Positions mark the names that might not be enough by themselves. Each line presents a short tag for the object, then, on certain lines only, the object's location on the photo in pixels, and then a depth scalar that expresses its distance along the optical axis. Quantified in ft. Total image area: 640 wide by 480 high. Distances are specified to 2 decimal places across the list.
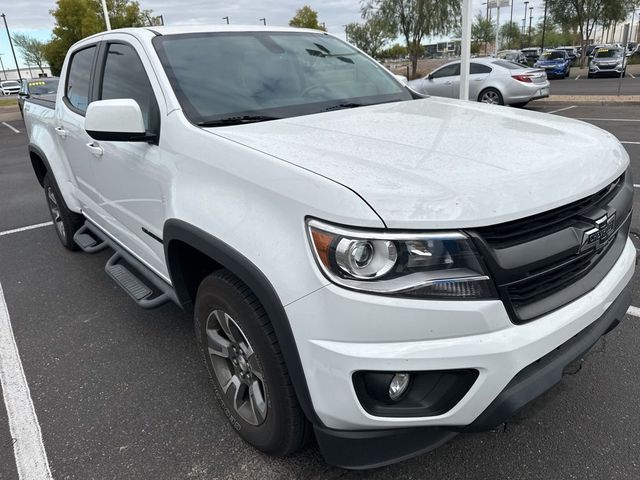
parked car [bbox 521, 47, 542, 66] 135.64
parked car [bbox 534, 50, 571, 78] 98.58
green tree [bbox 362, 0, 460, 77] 89.15
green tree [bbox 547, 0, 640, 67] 114.32
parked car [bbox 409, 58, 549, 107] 44.96
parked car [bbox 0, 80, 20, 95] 159.43
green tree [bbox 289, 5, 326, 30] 130.82
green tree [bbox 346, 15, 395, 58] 92.94
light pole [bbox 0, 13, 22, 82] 191.62
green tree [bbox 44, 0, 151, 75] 101.50
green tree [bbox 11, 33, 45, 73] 266.57
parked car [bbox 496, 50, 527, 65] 112.83
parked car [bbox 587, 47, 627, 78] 90.99
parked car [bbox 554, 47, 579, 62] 141.34
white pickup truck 5.18
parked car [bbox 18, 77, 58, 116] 44.32
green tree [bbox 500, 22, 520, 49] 255.70
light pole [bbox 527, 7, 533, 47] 243.19
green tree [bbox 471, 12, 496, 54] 218.79
